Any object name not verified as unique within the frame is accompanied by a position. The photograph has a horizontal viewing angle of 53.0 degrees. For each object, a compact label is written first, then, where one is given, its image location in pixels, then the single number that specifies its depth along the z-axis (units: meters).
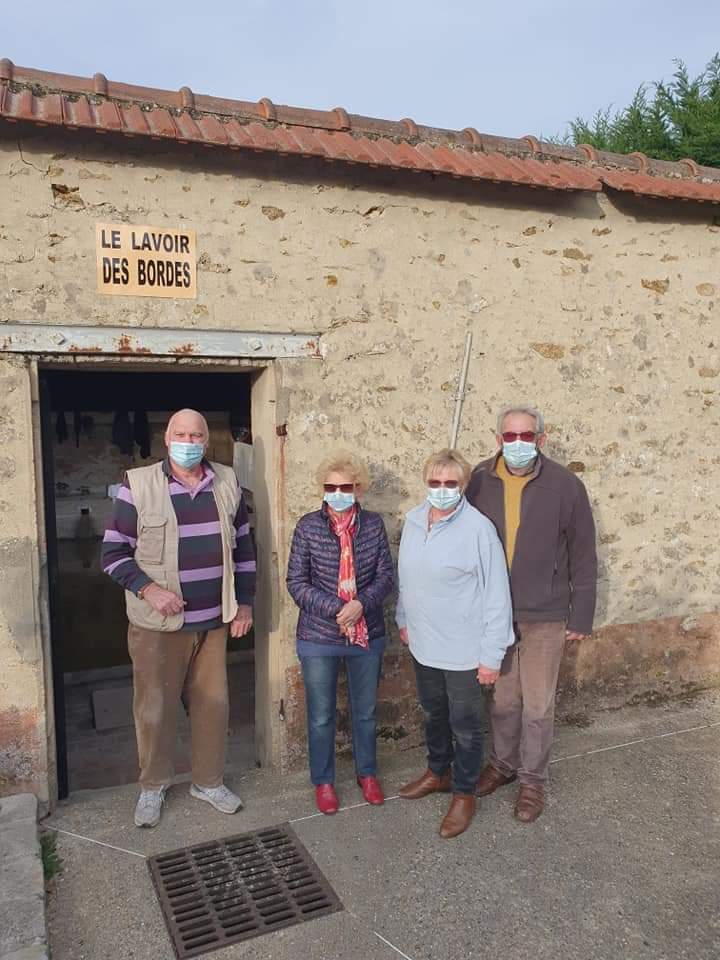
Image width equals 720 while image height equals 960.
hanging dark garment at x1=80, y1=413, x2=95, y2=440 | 9.75
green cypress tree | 8.95
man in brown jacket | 3.45
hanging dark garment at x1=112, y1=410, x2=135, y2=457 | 9.47
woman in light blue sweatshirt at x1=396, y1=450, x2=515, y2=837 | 3.26
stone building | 3.42
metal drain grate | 2.79
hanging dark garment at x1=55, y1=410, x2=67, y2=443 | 9.44
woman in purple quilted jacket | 3.43
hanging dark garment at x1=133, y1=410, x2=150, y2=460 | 9.48
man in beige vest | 3.31
